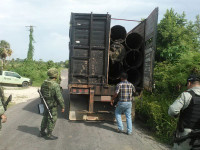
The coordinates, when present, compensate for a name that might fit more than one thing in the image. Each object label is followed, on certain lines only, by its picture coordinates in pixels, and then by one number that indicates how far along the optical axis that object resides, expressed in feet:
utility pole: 160.35
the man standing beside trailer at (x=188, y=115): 8.56
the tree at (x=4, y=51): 116.82
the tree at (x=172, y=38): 27.74
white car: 58.23
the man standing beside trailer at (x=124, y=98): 17.08
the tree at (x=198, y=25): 47.93
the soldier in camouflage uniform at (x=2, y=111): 11.58
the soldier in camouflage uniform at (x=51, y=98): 15.15
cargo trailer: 18.49
